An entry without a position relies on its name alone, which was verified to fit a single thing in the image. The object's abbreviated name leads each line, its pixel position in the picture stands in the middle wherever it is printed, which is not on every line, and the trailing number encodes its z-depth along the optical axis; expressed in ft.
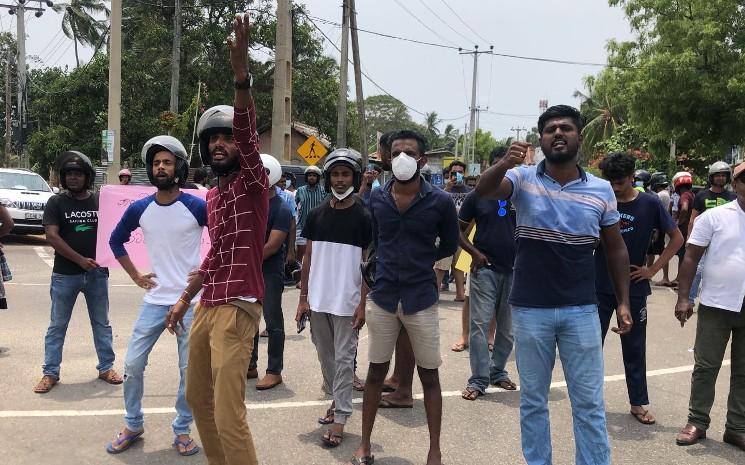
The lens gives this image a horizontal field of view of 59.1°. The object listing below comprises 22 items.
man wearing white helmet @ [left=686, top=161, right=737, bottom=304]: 31.01
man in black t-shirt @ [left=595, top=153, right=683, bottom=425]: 16.08
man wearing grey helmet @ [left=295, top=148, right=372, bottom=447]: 14.85
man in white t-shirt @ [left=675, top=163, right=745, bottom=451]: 14.51
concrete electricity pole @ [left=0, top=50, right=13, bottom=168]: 128.96
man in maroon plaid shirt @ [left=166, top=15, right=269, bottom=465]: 10.04
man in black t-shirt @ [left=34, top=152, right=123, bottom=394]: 17.33
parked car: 47.47
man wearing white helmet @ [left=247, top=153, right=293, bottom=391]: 17.93
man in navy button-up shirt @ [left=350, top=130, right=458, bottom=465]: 13.03
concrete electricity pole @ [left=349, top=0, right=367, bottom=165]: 66.59
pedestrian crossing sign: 51.26
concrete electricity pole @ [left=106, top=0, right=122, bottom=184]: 54.13
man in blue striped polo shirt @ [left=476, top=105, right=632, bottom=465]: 11.11
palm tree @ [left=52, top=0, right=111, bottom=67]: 152.97
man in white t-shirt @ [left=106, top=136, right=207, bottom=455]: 13.87
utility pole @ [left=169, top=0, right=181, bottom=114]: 78.07
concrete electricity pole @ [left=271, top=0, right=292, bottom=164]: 52.60
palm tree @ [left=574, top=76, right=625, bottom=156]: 154.51
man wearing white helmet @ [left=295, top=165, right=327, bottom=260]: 31.81
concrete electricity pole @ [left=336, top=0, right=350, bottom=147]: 65.72
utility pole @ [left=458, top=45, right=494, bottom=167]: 141.18
